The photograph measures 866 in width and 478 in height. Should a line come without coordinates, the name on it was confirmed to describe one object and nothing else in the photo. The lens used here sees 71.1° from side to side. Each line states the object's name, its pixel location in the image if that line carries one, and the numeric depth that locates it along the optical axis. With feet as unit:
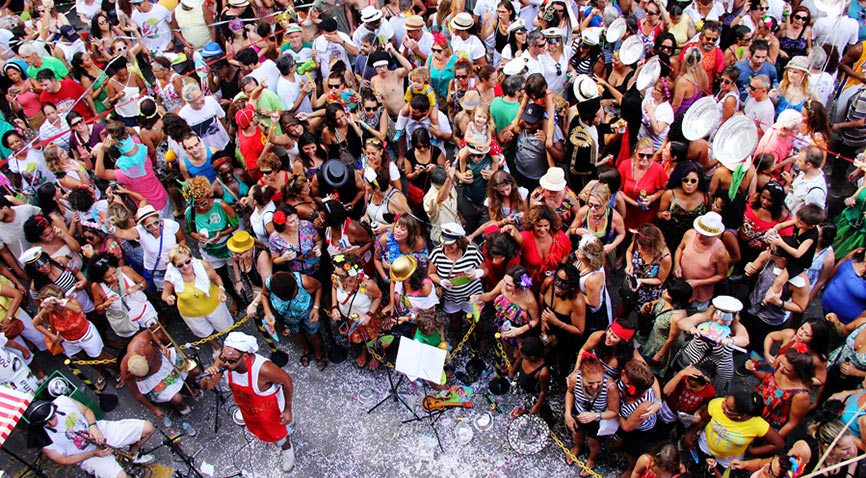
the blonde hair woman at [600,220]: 18.47
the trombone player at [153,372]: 17.39
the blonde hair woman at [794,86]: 22.24
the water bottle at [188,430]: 19.33
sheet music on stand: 17.21
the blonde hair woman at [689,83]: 23.72
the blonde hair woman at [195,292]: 18.76
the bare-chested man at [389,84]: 25.40
